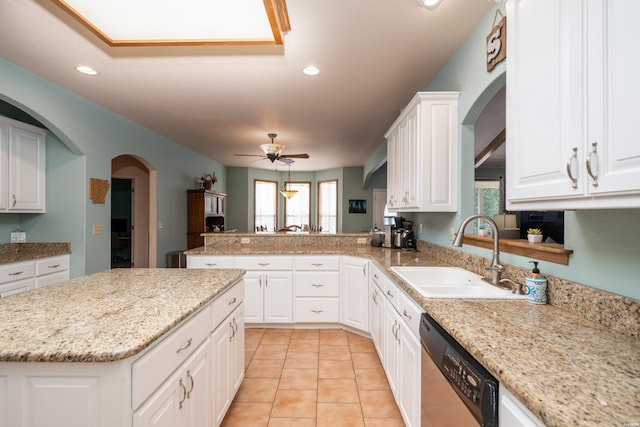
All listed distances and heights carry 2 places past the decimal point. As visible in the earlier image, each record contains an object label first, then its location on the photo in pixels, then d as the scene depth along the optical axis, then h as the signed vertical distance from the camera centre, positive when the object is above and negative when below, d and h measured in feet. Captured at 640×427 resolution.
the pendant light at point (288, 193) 25.08 +1.73
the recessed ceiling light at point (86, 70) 8.80 +4.11
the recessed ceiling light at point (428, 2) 5.57 +3.82
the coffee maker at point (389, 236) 11.80 -0.81
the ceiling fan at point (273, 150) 15.94 +3.32
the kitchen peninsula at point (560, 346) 2.15 -1.27
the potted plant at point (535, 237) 5.16 -0.36
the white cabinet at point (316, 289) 11.29 -2.69
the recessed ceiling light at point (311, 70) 8.73 +4.10
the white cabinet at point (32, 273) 9.12 -1.92
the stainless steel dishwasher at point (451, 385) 2.84 -1.79
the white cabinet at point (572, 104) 2.42 +1.05
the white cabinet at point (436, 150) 7.77 +1.63
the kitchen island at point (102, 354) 2.99 -1.47
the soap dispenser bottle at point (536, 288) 4.50 -1.04
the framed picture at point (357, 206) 28.76 +0.80
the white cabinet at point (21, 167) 9.84 +1.54
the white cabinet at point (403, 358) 5.04 -2.70
